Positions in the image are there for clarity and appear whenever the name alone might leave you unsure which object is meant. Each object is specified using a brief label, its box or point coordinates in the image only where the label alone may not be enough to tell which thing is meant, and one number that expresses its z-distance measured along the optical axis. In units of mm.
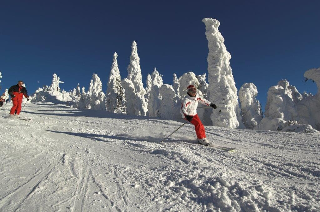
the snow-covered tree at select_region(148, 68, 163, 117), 28497
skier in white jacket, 4906
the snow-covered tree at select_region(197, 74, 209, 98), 26969
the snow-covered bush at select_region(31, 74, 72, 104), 63125
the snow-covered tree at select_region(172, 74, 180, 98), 33922
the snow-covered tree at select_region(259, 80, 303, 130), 14820
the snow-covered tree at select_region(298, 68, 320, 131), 15859
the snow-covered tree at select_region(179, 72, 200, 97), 20969
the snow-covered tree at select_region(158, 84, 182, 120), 22569
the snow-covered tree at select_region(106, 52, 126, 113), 35094
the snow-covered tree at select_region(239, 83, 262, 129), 19422
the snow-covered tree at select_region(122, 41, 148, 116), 29203
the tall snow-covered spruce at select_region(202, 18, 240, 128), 14500
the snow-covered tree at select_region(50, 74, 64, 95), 78938
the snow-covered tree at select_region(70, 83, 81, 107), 79375
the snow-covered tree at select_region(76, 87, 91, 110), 43488
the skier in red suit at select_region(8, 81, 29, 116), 8750
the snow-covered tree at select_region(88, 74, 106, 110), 40969
